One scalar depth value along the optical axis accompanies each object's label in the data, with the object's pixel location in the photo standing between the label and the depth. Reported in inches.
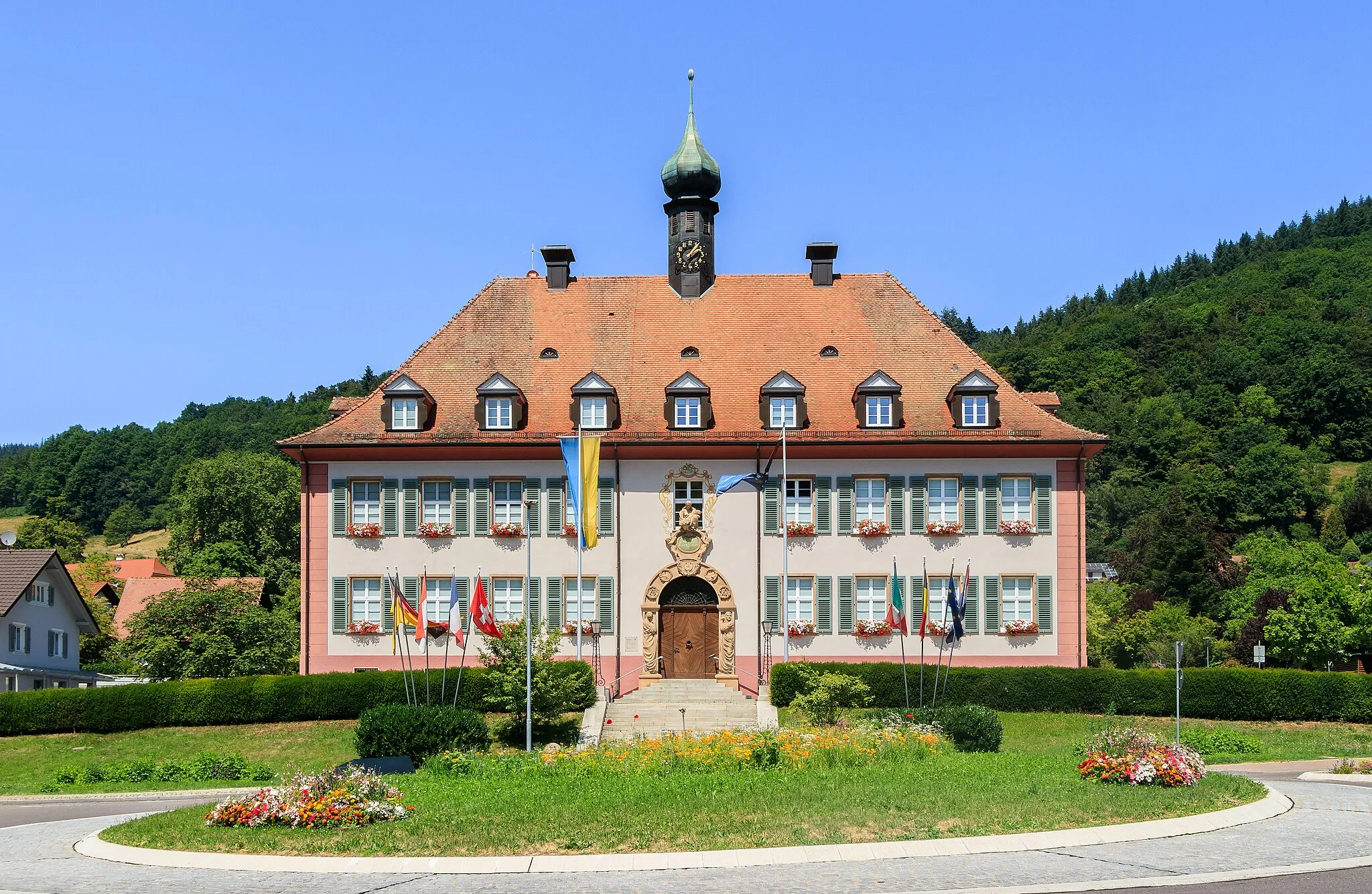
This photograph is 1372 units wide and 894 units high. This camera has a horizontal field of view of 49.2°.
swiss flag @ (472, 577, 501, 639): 1407.5
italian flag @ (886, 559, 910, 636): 1489.9
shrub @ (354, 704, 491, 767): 1192.8
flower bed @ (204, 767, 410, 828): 716.0
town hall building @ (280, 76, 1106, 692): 1700.3
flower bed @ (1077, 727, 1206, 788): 825.5
